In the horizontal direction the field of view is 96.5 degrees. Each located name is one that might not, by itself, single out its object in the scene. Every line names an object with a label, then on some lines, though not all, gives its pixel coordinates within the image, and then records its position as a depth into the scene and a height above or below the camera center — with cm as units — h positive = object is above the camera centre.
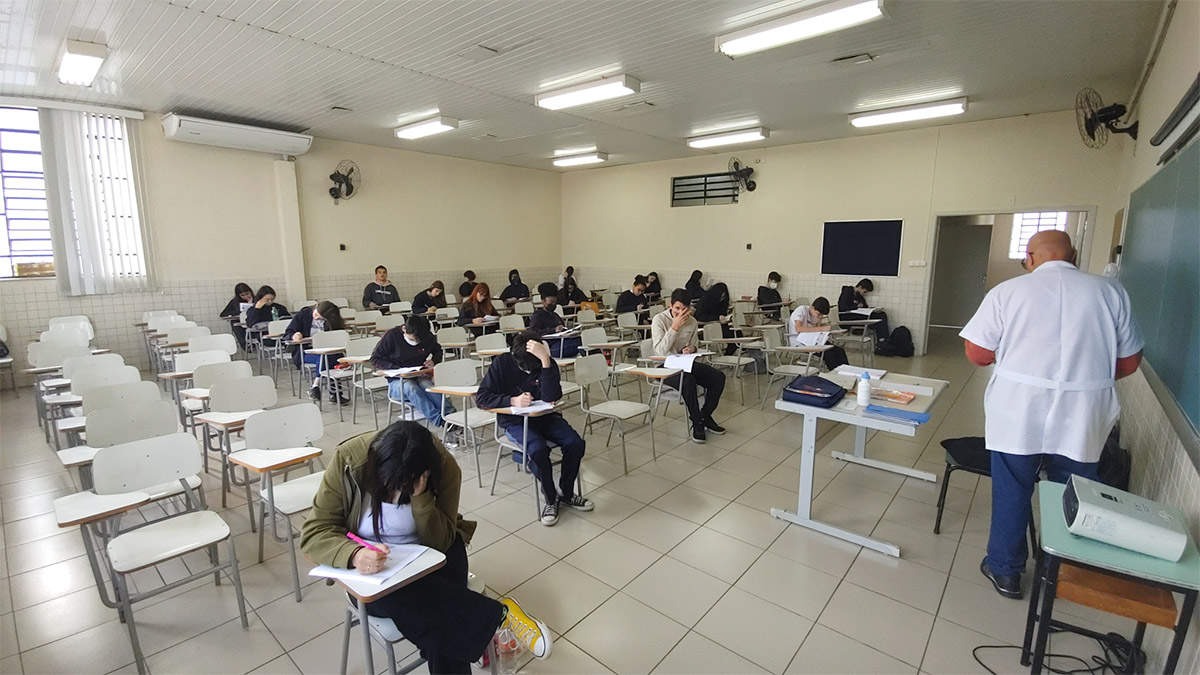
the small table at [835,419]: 291 -97
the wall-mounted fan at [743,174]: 959 +158
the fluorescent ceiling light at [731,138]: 781 +187
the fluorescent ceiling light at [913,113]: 628 +182
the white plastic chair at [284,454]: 255 -99
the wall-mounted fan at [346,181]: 859 +128
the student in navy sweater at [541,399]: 334 -90
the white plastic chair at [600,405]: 396 -110
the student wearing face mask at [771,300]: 873 -62
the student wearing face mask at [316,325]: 570 -72
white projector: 168 -83
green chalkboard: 200 -7
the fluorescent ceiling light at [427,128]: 712 +181
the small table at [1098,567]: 163 -94
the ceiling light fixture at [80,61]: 438 +167
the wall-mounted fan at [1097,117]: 475 +131
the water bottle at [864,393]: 302 -73
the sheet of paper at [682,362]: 449 -84
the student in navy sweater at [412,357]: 449 -85
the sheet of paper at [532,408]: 324 -89
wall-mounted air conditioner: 666 +162
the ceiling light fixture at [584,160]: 1017 +197
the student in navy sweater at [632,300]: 821 -59
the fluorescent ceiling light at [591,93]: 531 +175
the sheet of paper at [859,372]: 364 -76
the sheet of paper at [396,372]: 420 -87
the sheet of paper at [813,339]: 544 -78
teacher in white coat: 232 -47
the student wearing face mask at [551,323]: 586 -71
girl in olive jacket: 179 -94
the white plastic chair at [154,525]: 212 -116
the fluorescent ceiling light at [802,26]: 357 +168
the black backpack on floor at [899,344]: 805 -122
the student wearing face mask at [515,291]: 999 -56
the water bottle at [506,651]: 216 -157
